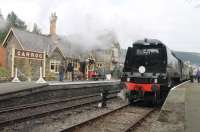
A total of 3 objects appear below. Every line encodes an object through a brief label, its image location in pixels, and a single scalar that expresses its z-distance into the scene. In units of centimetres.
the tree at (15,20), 9482
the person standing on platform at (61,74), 2872
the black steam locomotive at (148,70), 1652
